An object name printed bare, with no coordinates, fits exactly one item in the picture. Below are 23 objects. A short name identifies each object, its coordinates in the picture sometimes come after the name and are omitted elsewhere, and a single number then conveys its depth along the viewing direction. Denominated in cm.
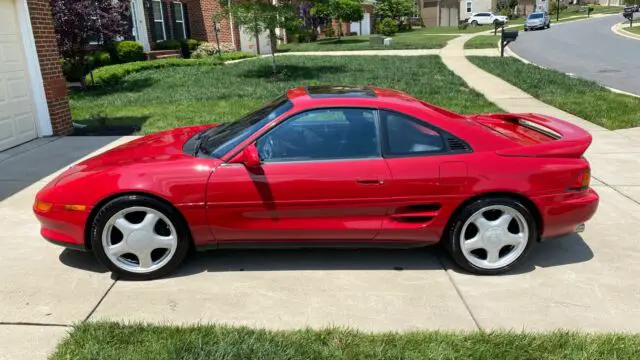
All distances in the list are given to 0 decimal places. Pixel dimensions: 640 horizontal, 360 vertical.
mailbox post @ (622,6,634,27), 3848
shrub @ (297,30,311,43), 3617
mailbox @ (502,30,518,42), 1978
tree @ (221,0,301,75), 1573
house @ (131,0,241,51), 2211
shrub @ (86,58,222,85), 1600
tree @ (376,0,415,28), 4625
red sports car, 360
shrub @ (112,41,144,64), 1973
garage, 791
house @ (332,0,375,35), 4728
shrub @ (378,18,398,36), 4347
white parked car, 5697
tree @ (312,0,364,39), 3775
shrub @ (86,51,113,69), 1844
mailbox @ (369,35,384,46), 3059
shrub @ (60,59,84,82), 1564
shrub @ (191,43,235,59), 2422
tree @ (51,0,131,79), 1350
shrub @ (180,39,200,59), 2427
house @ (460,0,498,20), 6650
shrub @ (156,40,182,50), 2325
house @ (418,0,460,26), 6538
